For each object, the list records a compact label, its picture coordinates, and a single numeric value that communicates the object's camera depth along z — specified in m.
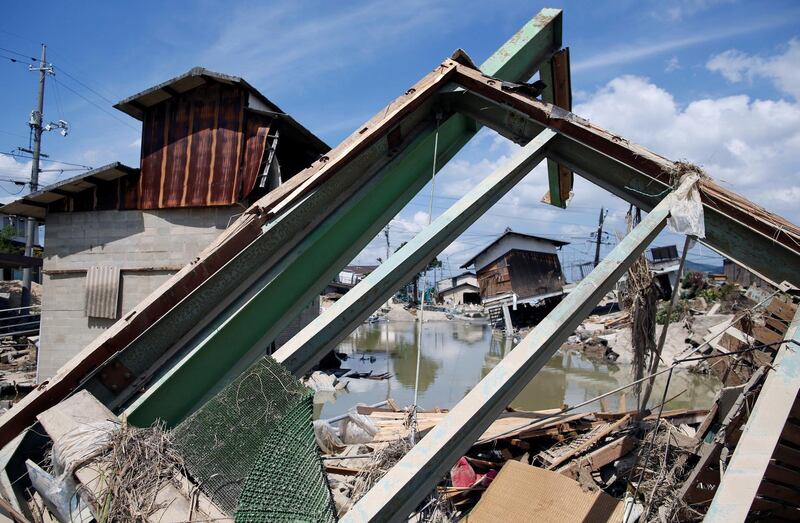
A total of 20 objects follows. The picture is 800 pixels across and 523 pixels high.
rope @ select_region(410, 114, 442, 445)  3.58
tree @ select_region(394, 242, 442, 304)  56.50
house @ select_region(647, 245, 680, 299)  32.64
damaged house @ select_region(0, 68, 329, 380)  10.40
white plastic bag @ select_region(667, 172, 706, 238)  2.78
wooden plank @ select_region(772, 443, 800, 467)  3.13
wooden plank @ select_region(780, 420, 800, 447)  3.04
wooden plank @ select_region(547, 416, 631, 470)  4.58
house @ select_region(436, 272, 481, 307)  54.72
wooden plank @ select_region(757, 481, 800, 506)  3.31
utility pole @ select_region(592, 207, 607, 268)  36.56
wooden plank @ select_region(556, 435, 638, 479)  4.39
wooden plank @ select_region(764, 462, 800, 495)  3.21
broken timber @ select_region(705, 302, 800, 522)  1.97
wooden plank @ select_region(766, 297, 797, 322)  4.85
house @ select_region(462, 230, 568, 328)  33.62
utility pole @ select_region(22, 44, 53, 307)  19.62
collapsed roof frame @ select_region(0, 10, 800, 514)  2.77
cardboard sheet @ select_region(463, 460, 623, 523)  3.48
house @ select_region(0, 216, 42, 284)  14.80
